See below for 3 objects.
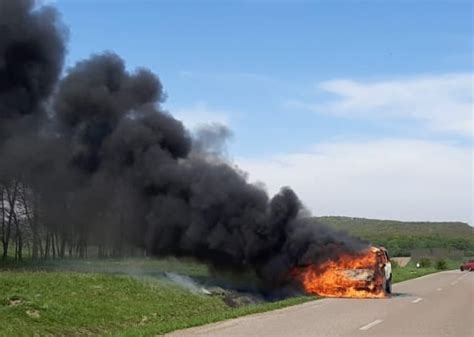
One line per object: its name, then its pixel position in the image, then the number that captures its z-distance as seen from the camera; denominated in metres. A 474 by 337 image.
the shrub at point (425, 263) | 79.96
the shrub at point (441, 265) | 76.07
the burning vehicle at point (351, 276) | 27.16
